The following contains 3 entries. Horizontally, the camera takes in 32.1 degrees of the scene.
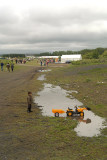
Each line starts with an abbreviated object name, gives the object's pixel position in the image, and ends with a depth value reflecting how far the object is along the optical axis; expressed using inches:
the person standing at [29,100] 470.7
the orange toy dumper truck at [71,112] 438.0
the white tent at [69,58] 3537.9
